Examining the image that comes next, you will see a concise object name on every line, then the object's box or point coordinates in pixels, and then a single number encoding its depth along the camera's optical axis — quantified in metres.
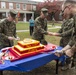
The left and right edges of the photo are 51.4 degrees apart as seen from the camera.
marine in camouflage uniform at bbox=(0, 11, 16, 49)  2.17
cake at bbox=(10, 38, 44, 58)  1.66
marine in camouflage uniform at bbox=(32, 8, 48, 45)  2.39
